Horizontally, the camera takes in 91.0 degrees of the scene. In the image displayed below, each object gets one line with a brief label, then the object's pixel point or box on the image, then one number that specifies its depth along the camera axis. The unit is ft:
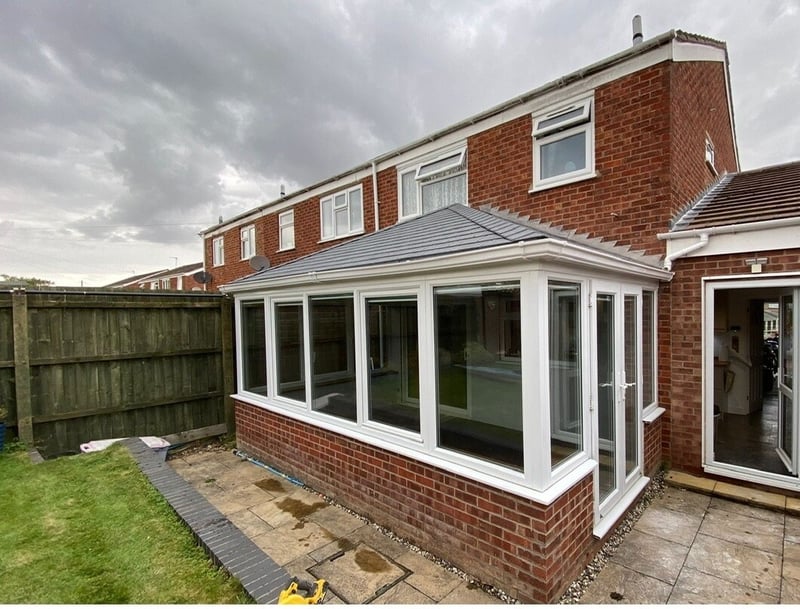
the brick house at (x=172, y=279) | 88.45
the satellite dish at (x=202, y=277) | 35.91
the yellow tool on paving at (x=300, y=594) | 7.61
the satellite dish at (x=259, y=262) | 32.46
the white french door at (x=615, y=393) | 12.07
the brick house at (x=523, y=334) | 9.91
